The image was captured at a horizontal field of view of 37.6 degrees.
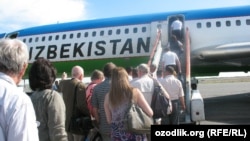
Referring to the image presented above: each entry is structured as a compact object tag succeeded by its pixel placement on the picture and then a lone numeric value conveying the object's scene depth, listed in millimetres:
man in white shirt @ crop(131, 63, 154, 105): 6031
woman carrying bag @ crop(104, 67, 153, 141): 4453
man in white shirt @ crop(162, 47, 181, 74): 9781
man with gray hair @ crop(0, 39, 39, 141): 2092
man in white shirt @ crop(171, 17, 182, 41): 14859
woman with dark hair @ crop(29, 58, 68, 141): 3537
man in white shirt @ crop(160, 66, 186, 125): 7660
